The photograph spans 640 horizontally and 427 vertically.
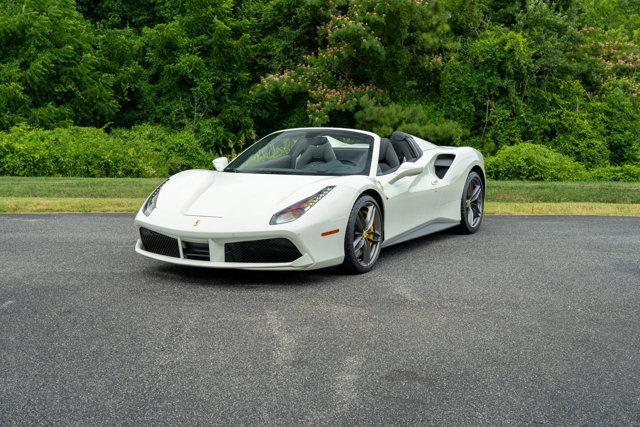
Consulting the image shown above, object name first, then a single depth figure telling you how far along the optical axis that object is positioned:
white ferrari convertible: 6.11
